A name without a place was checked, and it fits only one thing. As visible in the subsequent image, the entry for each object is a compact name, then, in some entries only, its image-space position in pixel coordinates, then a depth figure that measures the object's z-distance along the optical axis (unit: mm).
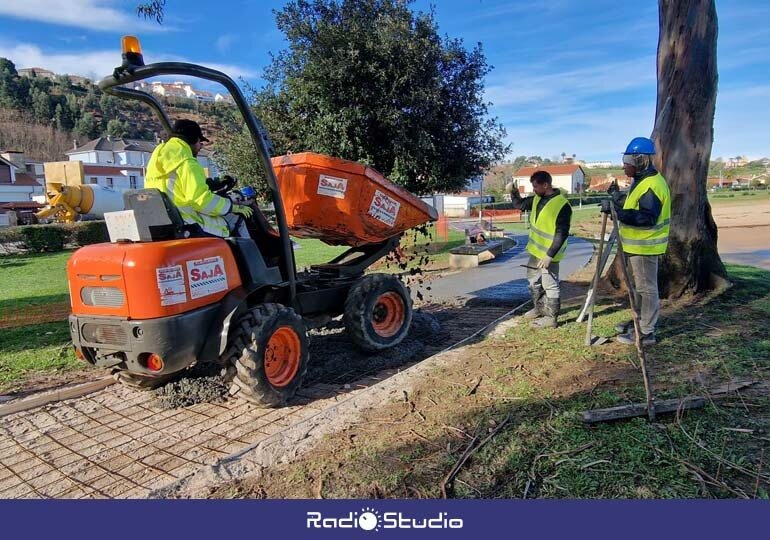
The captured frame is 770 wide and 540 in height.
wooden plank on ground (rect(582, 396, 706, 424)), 3504
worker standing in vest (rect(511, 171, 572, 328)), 6191
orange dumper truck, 3695
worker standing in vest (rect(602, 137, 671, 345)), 5070
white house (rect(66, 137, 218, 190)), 61094
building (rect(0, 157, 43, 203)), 53844
